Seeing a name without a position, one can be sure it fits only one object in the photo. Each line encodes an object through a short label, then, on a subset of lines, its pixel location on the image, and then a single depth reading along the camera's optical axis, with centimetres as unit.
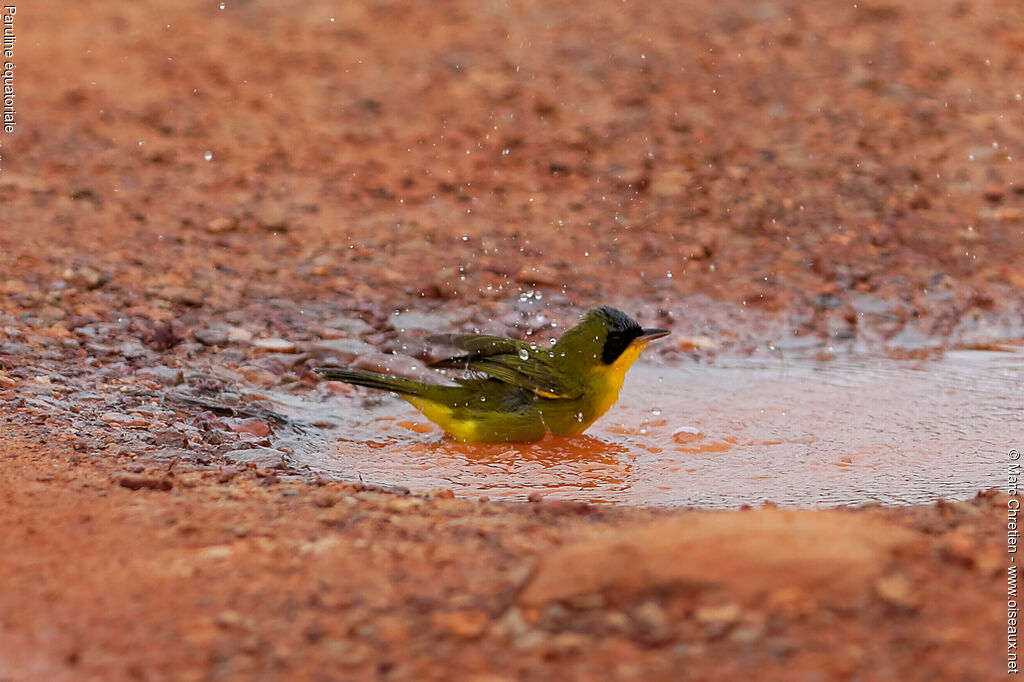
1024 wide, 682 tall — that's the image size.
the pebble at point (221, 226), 1828
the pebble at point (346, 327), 1559
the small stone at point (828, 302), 1697
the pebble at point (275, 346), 1462
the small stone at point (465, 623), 646
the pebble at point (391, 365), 1423
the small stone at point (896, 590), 644
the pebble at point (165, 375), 1273
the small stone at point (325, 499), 876
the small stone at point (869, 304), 1691
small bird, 1222
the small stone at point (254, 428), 1171
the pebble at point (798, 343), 1611
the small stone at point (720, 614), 633
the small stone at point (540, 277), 1730
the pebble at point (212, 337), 1456
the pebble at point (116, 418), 1087
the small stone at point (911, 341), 1609
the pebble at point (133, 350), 1342
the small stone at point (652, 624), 622
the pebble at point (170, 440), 1043
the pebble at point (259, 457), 1049
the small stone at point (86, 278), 1577
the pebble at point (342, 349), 1472
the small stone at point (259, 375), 1377
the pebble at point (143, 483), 892
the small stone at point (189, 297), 1575
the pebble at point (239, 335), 1480
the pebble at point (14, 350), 1265
